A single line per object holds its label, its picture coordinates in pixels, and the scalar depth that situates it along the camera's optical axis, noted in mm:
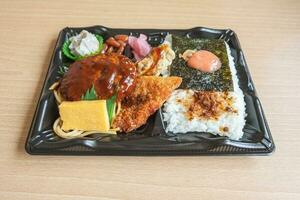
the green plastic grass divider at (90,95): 278
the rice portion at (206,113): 269
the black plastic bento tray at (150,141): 251
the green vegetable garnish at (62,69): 323
